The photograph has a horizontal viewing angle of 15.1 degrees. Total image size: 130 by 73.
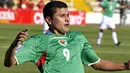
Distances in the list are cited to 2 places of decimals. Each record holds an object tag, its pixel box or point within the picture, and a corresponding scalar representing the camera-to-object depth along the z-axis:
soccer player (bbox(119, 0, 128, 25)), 42.58
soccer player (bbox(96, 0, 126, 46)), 21.87
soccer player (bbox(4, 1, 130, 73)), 5.25
